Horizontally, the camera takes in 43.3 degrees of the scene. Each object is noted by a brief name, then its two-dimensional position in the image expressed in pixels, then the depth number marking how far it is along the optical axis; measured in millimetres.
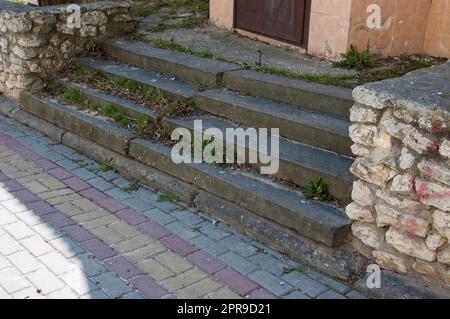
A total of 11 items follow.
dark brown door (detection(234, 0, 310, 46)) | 6211
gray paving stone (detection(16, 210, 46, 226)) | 4406
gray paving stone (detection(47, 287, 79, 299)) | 3529
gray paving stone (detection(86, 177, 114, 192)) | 4996
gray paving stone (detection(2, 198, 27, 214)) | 4590
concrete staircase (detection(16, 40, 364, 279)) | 3938
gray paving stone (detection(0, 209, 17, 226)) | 4406
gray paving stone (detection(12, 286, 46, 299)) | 3523
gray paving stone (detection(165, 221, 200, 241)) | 4223
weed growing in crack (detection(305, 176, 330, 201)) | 4117
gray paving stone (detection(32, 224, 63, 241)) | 4215
